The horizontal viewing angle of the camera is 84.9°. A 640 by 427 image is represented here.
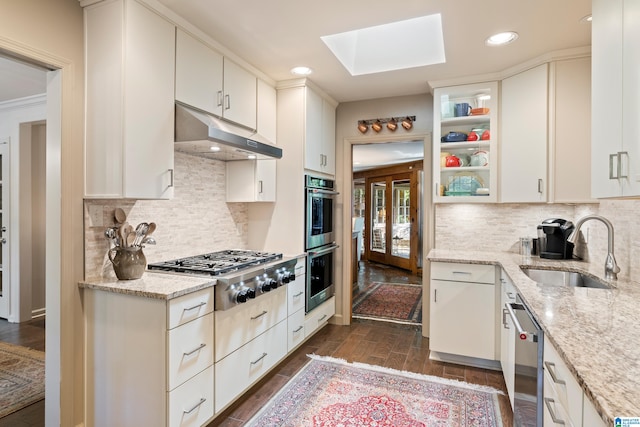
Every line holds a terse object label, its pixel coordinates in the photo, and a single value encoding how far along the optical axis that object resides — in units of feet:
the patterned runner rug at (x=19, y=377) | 7.86
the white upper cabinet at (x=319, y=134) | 10.88
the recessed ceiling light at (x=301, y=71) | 9.92
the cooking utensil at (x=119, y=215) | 7.03
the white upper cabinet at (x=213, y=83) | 7.45
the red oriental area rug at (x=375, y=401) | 7.14
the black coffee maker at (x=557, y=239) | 9.07
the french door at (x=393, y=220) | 24.45
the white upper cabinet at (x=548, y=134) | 8.95
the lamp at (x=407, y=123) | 12.16
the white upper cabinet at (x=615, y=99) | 4.37
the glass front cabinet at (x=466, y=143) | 10.39
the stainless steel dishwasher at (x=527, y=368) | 4.73
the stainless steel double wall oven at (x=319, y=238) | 10.89
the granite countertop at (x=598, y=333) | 2.70
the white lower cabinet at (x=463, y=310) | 9.32
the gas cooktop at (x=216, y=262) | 7.13
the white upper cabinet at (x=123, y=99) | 6.24
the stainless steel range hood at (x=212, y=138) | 7.06
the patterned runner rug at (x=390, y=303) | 14.10
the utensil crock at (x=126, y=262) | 6.53
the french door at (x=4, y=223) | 13.41
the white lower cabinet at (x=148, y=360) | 5.80
